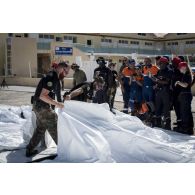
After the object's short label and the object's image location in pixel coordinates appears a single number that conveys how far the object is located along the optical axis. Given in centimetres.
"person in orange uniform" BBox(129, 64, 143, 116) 531
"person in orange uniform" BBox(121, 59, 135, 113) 571
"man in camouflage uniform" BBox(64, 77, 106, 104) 363
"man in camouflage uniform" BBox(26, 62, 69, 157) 324
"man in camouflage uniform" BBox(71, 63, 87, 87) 654
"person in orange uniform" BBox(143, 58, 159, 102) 500
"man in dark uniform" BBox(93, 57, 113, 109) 574
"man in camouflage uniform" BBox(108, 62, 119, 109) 615
